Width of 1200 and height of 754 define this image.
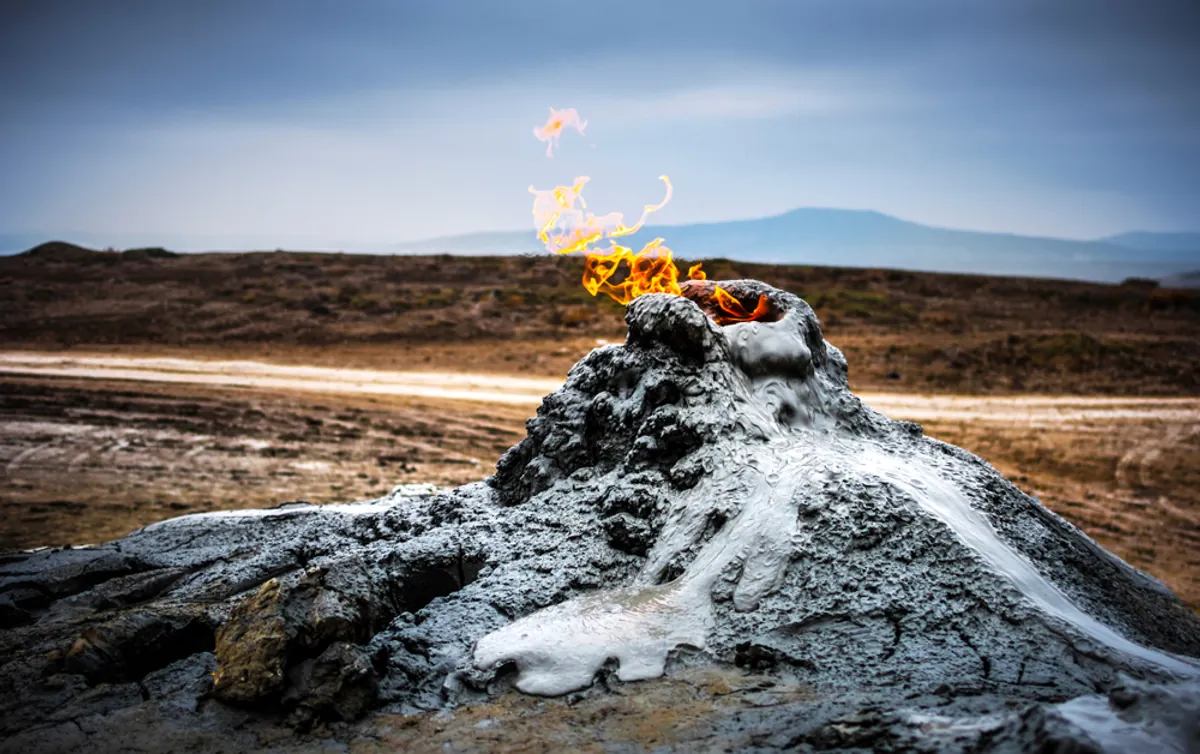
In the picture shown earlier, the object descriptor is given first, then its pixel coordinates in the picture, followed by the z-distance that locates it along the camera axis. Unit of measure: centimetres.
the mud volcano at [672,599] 294
